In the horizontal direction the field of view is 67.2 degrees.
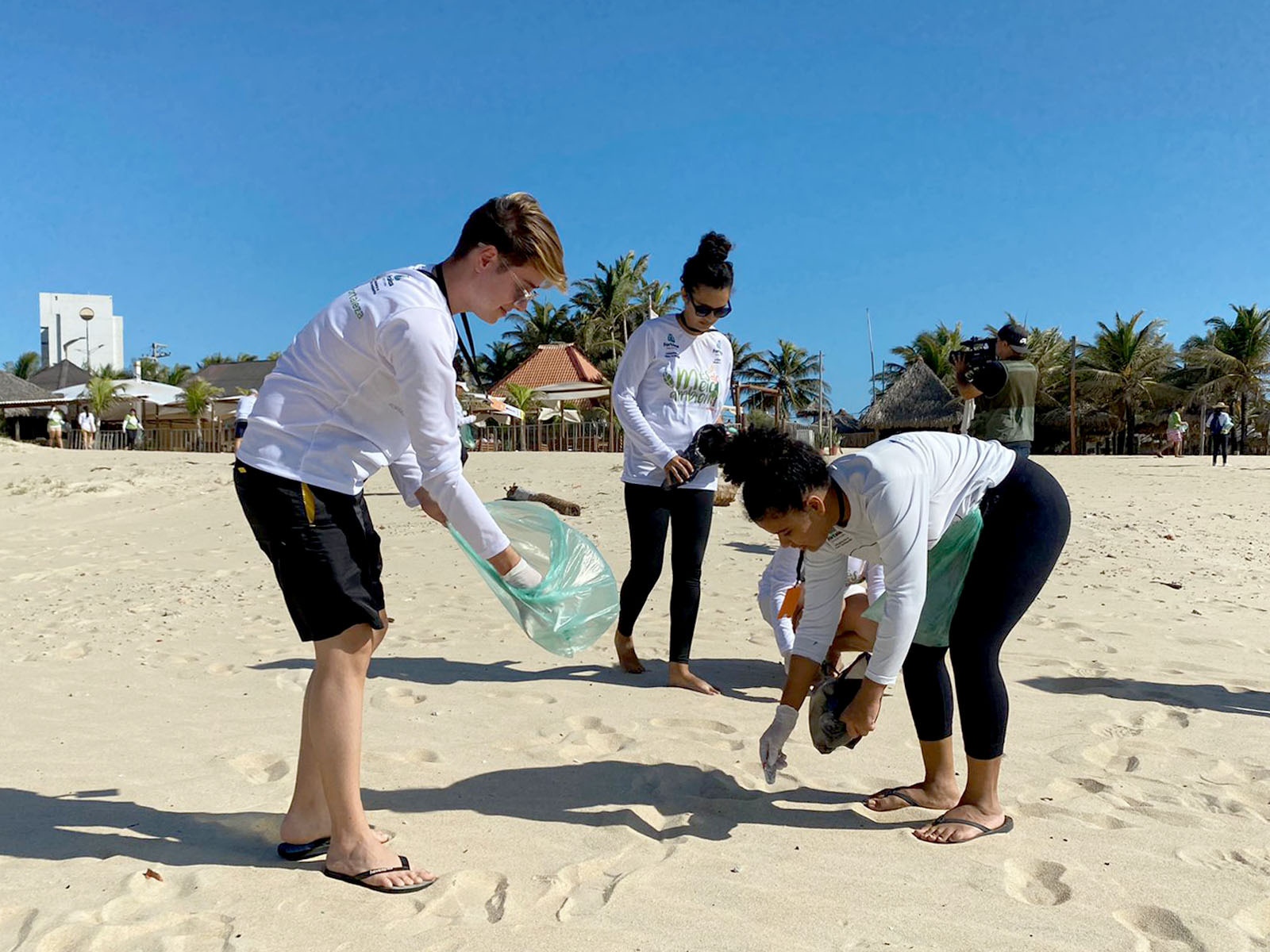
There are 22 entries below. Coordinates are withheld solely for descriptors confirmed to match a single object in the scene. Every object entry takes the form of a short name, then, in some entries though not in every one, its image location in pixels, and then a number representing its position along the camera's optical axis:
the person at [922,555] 2.41
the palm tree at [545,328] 47.53
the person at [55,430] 26.80
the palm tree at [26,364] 61.28
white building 95.00
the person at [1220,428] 19.33
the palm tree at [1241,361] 39.91
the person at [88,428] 25.52
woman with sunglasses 4.25
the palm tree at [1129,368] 40.69
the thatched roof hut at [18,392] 38.12
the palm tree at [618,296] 46.72
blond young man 2.28
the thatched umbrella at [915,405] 38.47
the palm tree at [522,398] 33.72
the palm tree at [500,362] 49.72
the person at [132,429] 28.38
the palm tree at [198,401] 31.02
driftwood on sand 10.43
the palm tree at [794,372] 57.75
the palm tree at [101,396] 32.28
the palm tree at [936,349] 47.78
